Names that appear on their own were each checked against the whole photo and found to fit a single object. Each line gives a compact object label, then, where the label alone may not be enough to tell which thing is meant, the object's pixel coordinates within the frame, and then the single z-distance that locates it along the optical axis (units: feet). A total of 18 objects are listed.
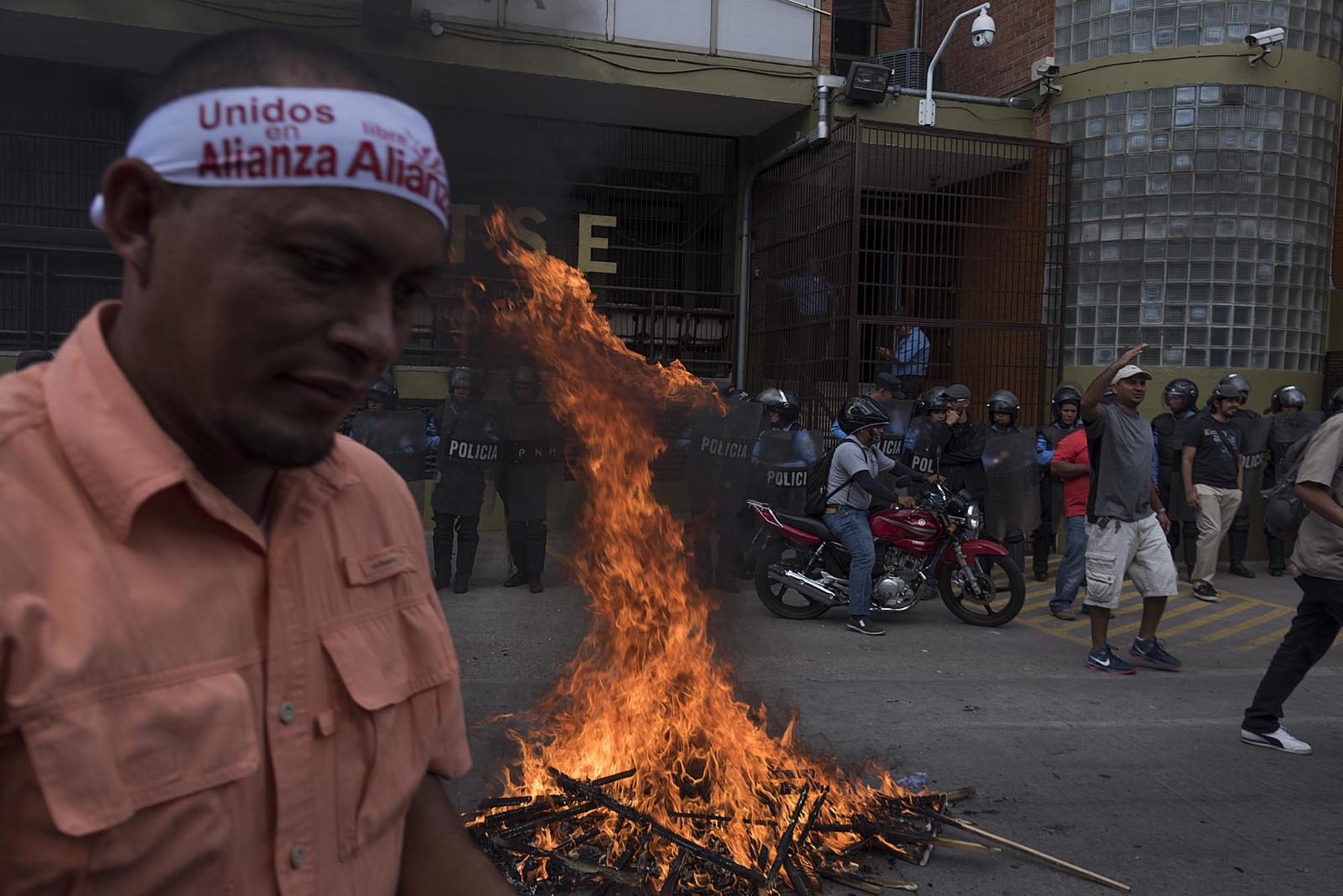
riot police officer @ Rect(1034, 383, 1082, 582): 32.22
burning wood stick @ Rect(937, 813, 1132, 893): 12.20
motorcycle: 26.45
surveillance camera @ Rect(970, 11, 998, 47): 35.65
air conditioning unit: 43.14
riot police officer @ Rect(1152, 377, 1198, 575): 33.86
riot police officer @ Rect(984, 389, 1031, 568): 31.58
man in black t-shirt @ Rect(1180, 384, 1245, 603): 31.42
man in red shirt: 28.04
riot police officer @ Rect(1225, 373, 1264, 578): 34.96
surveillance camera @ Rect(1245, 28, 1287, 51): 35.40
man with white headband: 3.14
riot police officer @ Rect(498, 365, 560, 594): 29.09
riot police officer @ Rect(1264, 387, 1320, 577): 35.40
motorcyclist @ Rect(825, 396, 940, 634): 25.57
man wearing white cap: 21.31
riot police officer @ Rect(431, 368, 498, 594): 28.84
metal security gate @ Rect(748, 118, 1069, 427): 36.81
